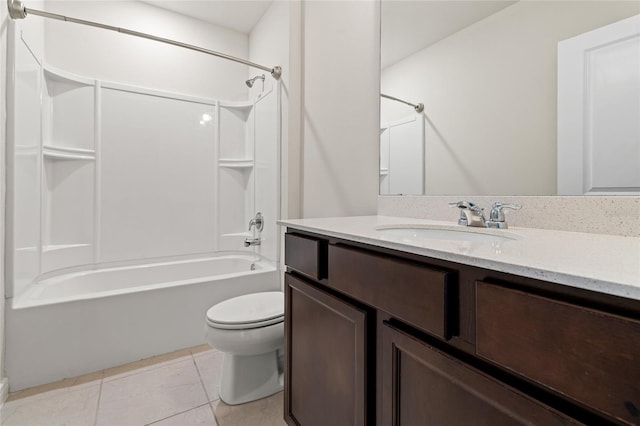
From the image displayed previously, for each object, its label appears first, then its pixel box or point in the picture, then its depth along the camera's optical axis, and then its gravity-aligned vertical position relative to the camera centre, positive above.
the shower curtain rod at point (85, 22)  1.45 +1.04
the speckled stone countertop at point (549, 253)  0.37 -0.07
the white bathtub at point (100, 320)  1.46 -0.62
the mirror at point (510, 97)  0.76 +0.39
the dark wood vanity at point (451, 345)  0.36 -0.23
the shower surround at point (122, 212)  1.54 +0.00
